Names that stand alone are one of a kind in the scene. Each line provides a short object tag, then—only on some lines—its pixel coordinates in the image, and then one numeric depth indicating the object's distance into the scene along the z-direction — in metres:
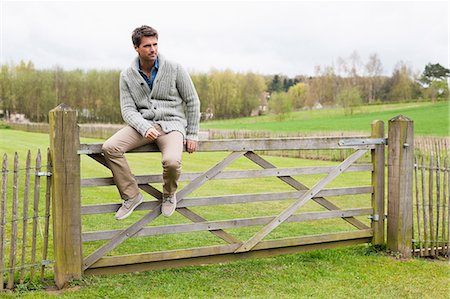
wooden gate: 5.51
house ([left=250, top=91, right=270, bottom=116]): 81.31
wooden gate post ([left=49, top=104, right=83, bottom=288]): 5.45
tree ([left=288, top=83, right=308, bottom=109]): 86.24
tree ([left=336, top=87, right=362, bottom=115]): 67.12
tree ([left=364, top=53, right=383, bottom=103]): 83.62
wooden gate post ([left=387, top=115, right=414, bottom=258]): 7.07
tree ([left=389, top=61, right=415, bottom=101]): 78.81
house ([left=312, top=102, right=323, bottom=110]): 84.43
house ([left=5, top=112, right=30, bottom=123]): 66.19
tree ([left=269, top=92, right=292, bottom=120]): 67.00
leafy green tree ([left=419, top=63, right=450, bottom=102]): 74.06
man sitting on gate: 5.55
